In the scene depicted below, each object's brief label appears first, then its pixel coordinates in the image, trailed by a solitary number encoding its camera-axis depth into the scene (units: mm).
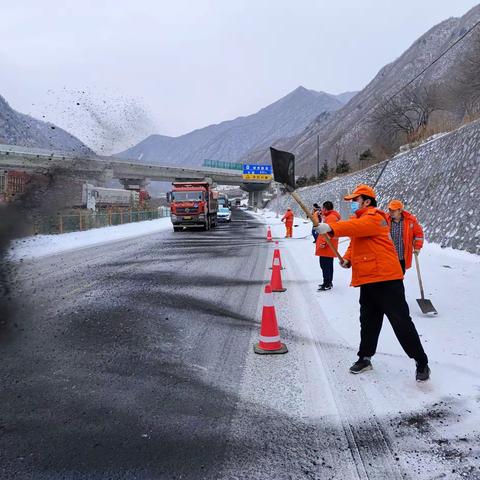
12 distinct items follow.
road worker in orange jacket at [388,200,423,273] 6898
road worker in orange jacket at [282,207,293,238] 22362
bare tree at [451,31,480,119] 27625
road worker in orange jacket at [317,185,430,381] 3971
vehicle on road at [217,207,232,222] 41875
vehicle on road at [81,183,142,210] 29550
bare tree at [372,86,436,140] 35500
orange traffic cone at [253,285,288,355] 5027
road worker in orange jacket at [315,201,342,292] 8767
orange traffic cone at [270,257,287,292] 8500
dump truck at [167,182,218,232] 27422
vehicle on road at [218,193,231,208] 44569
